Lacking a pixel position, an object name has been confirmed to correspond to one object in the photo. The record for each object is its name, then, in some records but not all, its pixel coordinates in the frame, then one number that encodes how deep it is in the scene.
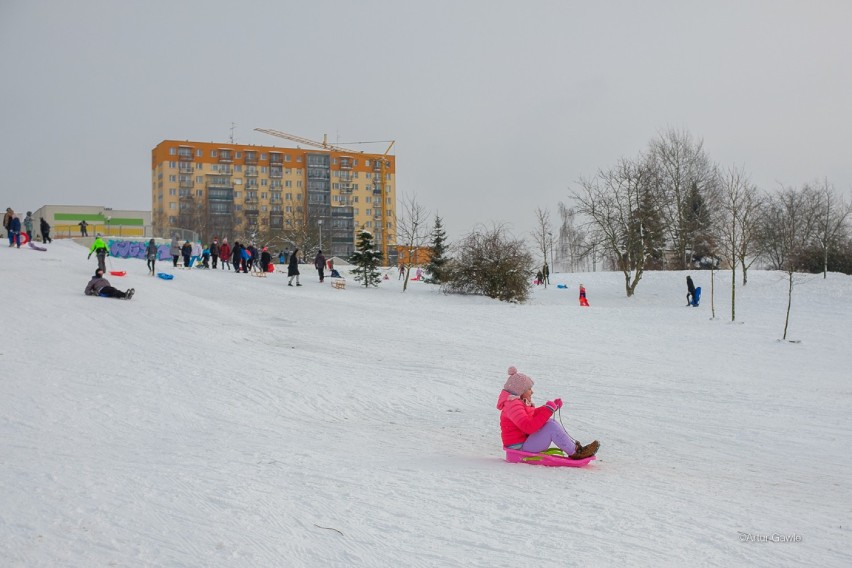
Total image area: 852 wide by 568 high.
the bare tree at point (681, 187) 45.25
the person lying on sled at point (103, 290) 18.66
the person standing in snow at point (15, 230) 31.05
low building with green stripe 41.98
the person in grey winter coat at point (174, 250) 32.47
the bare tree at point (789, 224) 45.59
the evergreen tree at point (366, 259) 33.12
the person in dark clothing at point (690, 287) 30.58
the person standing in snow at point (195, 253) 36.57
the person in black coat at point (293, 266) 29.41
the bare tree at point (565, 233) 81.00
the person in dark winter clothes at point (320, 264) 32.88
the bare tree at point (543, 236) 52.62
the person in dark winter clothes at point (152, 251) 26.75
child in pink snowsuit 6.79
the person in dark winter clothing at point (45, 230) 34.93
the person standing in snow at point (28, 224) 31.36
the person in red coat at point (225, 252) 35.54
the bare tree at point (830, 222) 44.12
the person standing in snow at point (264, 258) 34.62
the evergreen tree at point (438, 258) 32.22
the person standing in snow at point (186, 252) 33.84
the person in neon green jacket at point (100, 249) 22.41
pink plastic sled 6.79
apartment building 97.06
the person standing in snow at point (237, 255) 33.78
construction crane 107.59
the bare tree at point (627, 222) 38.25
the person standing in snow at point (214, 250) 34.13
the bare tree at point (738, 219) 29.74
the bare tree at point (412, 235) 36.97
